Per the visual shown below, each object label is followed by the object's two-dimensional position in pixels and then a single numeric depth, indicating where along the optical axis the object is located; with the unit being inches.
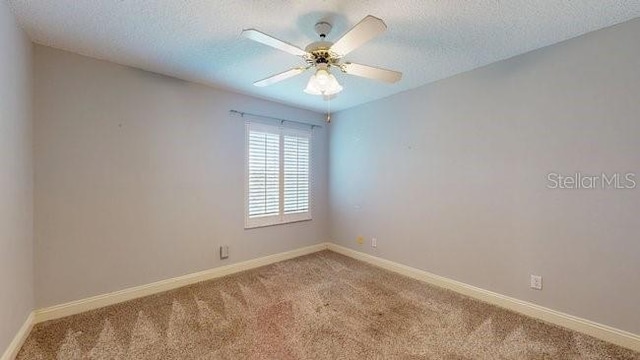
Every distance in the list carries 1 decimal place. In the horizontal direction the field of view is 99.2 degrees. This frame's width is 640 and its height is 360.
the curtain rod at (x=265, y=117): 140.3
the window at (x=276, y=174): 146.6
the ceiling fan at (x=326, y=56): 65.0
